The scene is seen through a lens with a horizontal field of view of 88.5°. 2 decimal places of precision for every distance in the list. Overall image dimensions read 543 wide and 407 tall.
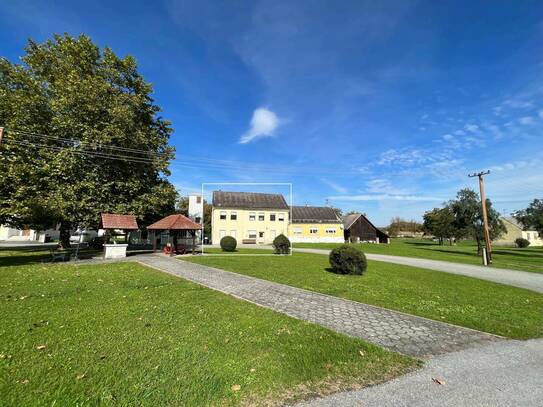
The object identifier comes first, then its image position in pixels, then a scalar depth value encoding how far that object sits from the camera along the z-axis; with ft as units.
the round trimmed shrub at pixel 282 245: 79.30
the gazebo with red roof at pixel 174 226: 72.28
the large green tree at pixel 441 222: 106.63
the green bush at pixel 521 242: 178.50
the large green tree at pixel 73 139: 59.72
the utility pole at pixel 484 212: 67.41
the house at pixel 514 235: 214.07
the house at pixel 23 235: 143.33
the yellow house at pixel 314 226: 162.09
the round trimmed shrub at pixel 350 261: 40.52
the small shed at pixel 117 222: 61.72
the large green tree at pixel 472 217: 99.25
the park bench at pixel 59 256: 54.75
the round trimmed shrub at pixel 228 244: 89.10
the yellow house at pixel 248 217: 145.59
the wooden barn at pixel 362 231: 172.96
